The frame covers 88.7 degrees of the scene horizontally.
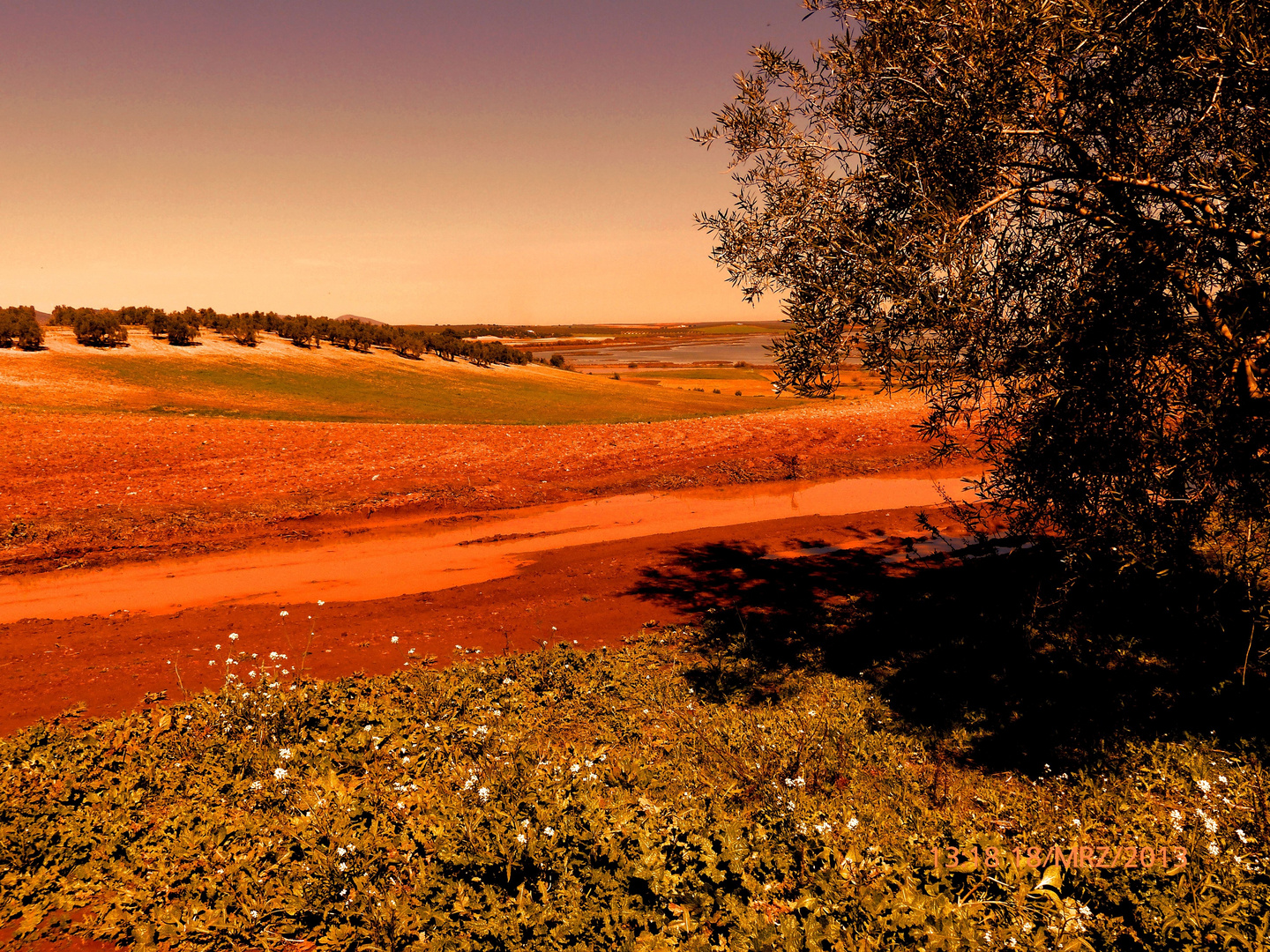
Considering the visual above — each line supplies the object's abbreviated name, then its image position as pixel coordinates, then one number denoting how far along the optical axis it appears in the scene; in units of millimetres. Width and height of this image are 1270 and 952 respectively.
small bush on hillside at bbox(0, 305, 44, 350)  45719
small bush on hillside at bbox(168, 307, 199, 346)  54844
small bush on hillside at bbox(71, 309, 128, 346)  49781
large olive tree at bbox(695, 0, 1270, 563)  6934
